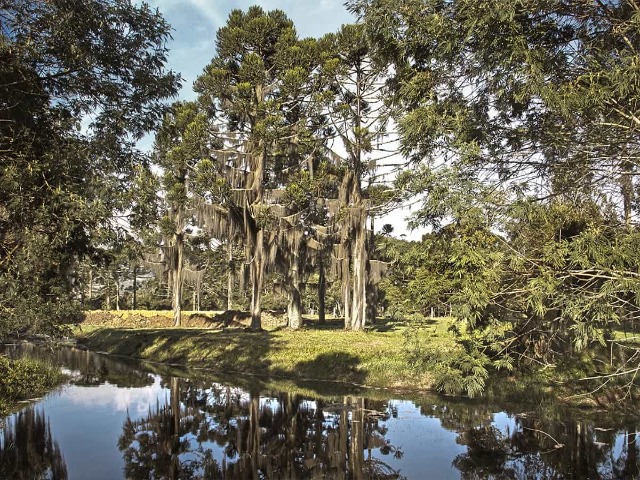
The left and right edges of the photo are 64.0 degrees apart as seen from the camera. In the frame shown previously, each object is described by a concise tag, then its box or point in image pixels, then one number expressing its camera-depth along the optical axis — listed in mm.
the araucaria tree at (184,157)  23578
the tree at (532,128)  6891
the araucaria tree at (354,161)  27516
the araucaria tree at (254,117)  25859
